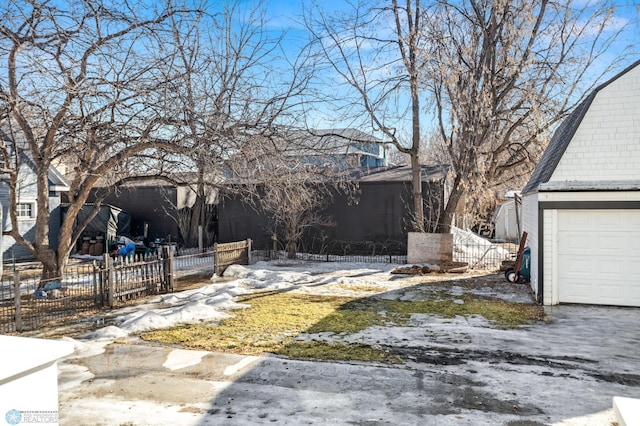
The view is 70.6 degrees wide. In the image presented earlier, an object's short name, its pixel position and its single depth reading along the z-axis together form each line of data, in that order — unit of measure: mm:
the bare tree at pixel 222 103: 8047
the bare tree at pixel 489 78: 16375
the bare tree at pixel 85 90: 7508
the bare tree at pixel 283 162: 9122
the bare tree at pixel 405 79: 17125
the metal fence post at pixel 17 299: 8281
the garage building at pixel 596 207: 10062
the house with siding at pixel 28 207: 18094
